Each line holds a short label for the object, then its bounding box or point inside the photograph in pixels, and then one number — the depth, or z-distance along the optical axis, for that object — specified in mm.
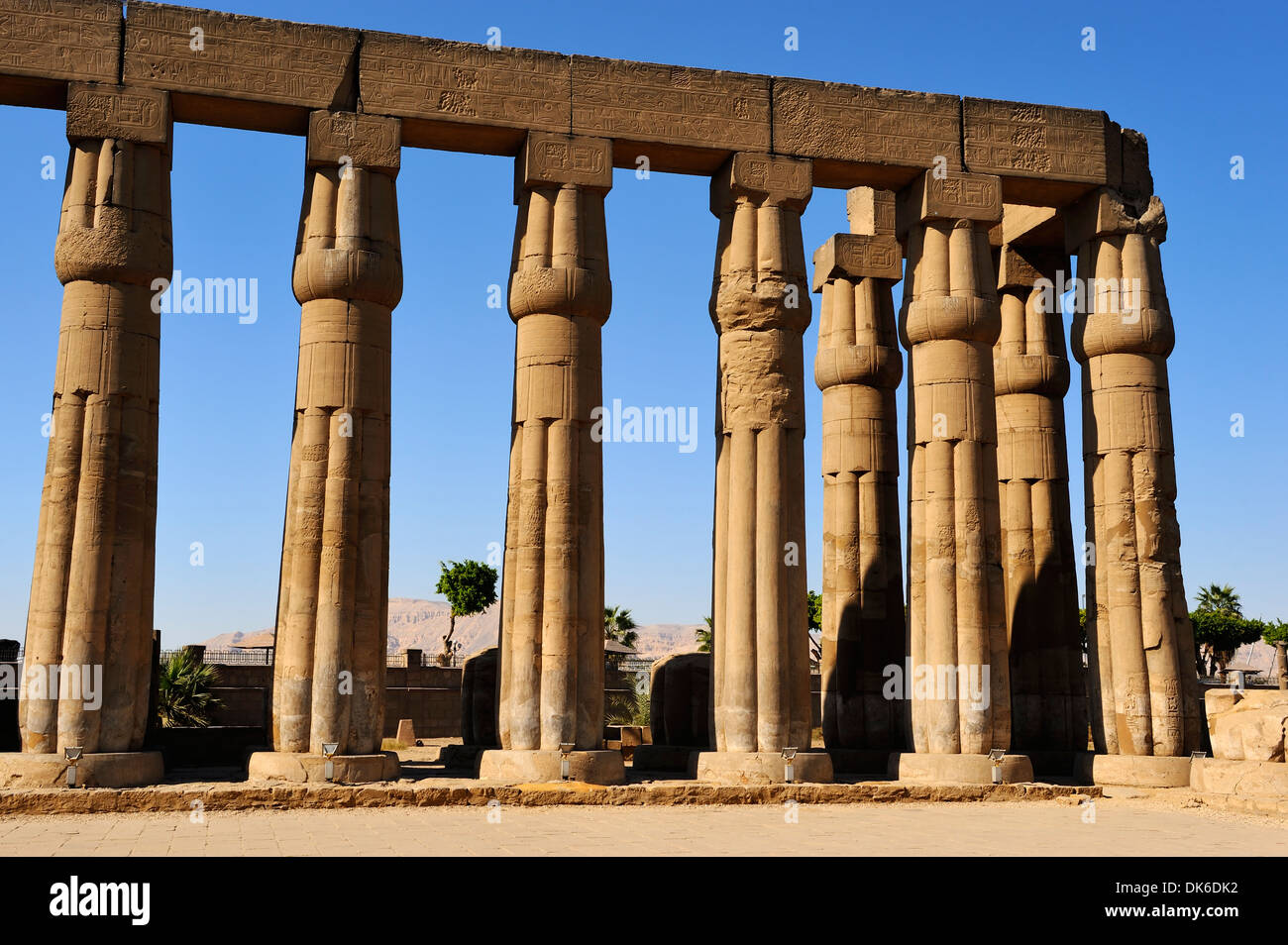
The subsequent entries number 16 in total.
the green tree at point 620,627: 60294
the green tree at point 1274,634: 68375
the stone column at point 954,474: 19172
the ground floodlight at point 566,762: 17406
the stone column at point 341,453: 17219
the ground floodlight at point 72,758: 15922
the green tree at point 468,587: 58188
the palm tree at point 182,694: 31219
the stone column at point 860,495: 22188
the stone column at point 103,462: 16438
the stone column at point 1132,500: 19969
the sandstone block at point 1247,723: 17328
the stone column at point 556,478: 17875
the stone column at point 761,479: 18406
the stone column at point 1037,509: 22281
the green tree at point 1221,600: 76375
